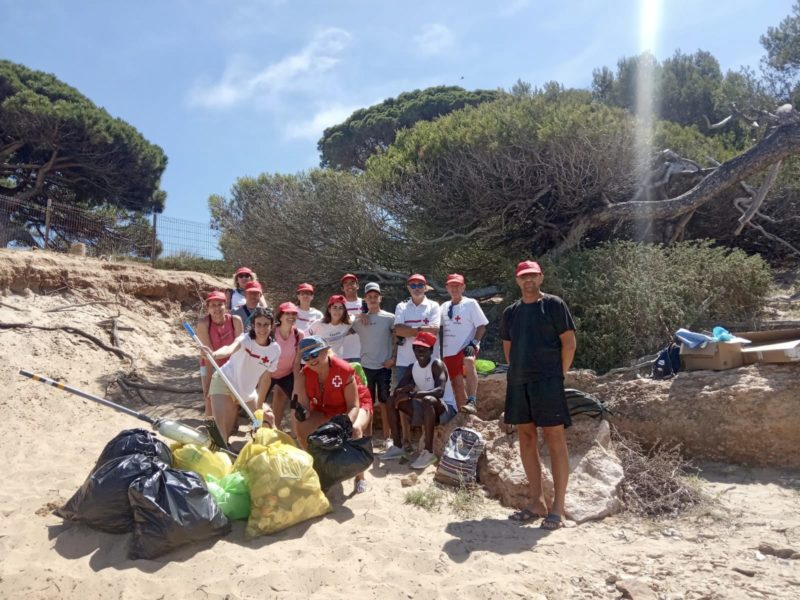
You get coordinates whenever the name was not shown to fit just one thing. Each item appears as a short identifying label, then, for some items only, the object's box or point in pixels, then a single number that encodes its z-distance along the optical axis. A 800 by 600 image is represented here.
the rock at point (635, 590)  3.03
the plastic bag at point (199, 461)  4.03
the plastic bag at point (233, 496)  3.75
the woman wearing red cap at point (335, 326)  5.66
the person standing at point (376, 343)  5.79
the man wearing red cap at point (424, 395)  5.13
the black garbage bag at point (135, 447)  3.89
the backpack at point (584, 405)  4.92
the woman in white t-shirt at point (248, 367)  4.95
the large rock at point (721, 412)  4.97
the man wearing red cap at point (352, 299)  5.81
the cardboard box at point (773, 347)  5.13
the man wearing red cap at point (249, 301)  5.96
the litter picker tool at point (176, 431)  4.09
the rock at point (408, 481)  4.68
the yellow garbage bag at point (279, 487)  3.66
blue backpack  5.72
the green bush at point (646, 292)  7.37
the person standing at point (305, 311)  6.00
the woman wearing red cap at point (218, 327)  5.44
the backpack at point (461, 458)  4.67
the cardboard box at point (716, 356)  5.47
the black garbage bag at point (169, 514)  3.36
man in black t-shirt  4.00
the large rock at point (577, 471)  4.23
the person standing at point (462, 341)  5.49
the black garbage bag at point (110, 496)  3.53
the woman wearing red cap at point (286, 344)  5.36
